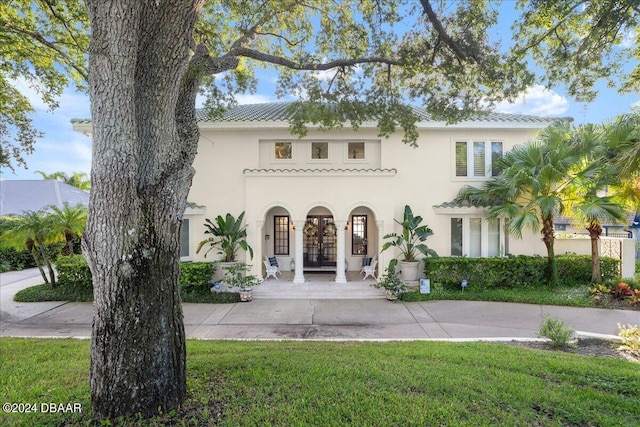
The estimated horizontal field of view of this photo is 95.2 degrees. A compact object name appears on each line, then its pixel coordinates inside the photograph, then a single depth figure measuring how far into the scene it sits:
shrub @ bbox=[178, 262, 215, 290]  11.02
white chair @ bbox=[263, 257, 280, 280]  12.98
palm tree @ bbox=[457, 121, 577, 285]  10.38
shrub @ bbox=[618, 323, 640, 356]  6.17
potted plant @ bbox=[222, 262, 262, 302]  10.84
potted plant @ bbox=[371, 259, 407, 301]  10.73
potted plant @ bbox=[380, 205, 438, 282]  11.80
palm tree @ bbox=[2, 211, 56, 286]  10.84
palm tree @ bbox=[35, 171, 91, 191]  24.79
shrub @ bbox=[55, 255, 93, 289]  11.04
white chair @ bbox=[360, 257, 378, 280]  12.95
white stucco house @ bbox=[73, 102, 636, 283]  12.38
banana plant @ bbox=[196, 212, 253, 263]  11.81
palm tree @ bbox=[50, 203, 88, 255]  11.35
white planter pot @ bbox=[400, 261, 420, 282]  11.88
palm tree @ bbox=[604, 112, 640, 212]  7.57
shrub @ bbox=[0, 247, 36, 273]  15.98
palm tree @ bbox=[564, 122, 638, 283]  9.78
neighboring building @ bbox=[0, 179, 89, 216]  18.67
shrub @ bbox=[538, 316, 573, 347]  6.50
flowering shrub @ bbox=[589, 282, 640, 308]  9.73
